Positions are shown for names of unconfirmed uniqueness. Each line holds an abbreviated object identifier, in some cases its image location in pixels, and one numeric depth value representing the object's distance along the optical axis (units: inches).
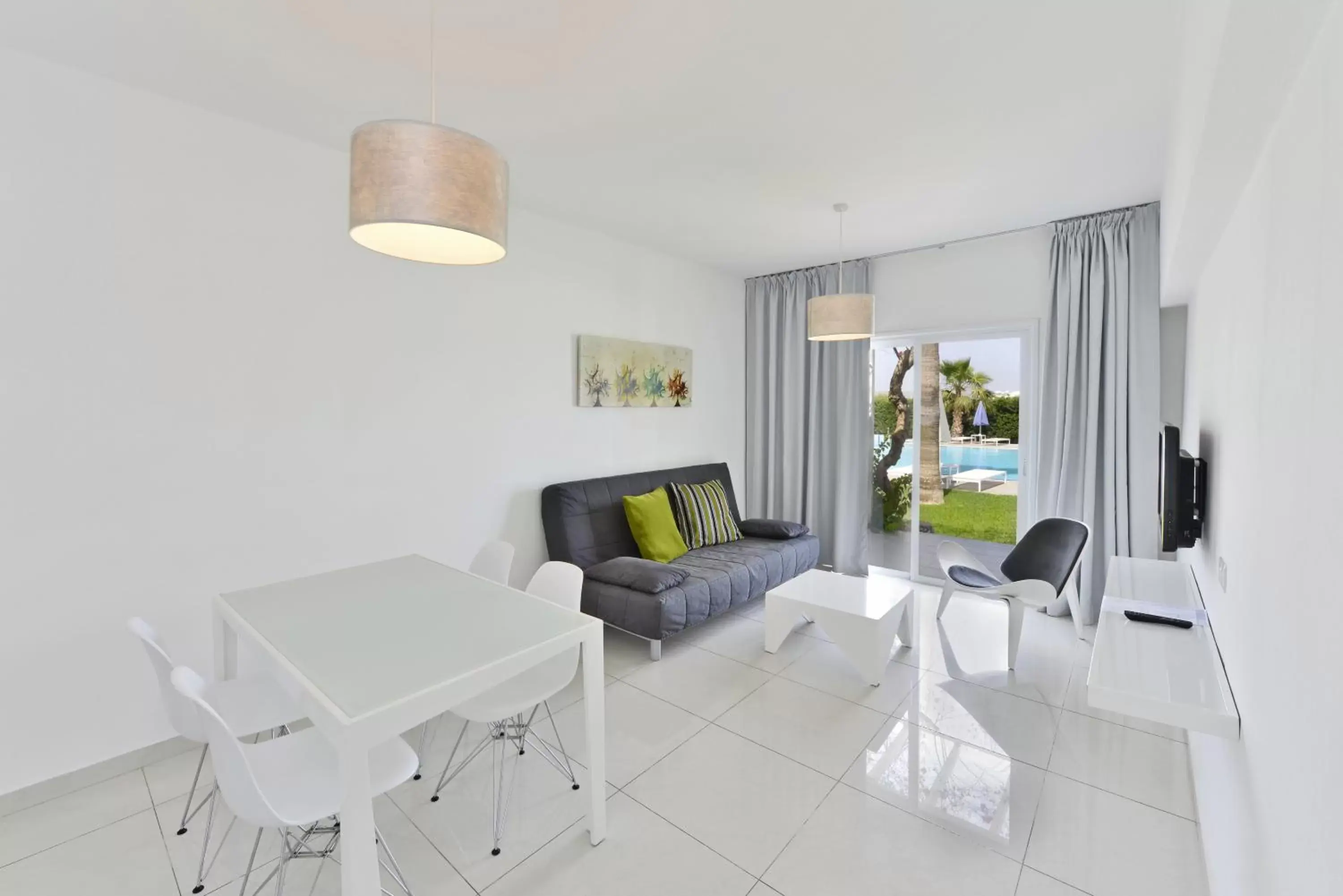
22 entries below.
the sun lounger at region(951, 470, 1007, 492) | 171.8
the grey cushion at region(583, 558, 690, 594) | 129.6
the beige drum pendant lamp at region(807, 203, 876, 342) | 131.7
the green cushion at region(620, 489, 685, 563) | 154.9
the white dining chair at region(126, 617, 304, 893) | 65.0
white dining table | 54.2
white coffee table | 116.7
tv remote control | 81.0
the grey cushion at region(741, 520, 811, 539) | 176.4
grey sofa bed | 129.7
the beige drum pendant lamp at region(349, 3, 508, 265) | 57.7
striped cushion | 168.9
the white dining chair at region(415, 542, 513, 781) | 107.3
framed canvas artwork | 158.6
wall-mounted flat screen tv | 85.6
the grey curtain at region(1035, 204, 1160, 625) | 139.7
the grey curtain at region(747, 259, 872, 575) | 189.5
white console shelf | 58.2
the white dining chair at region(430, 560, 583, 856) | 77.3
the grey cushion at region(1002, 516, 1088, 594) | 125.7
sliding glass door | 167.8
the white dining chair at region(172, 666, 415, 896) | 52.2
